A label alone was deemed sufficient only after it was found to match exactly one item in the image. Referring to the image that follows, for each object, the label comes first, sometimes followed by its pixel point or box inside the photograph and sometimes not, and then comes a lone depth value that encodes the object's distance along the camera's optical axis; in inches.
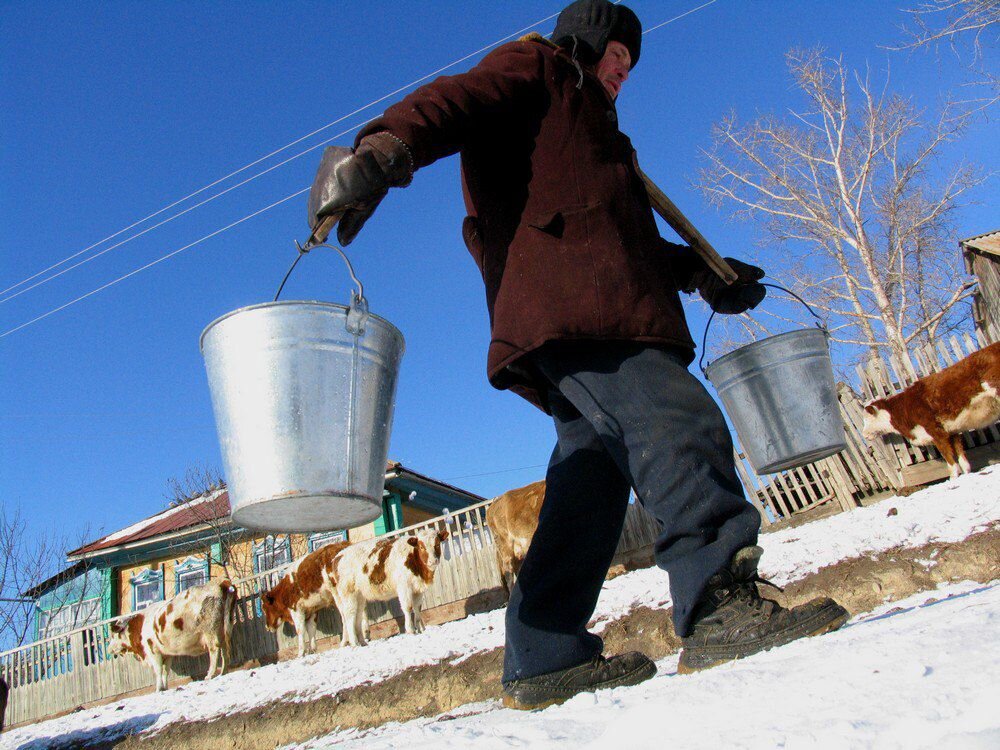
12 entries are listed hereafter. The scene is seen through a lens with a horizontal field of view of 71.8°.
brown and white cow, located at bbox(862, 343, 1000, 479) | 299.1
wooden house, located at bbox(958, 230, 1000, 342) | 602.2
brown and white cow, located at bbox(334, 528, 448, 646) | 369.4
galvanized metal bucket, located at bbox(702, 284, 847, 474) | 122.3
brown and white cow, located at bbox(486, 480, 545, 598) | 347.9
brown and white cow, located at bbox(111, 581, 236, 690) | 423.8
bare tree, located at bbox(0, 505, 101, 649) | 908.6
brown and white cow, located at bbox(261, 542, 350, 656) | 404.2
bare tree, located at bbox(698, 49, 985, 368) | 658.8
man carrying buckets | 68.2
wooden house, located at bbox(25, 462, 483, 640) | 812.0
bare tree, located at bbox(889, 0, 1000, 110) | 402.7
